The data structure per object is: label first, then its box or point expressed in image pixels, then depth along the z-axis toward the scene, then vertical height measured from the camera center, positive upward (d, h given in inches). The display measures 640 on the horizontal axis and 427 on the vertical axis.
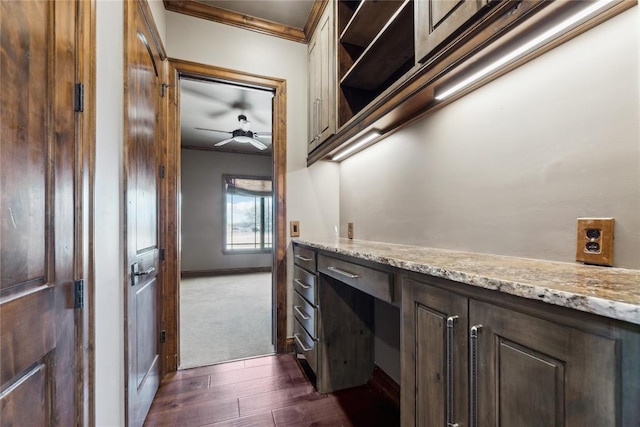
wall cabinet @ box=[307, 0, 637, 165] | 31.1 +23.3
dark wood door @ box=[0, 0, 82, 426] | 27.0 +0.2
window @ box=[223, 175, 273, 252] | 239.6 -0.7
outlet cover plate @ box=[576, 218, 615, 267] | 31.4 -3.6
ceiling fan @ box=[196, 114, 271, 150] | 163.0 +48.5
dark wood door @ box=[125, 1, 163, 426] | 52.0 +0.6
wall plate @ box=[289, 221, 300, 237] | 96.2 -5.7
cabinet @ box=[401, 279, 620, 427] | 19.3 -13.9
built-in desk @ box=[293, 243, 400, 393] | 70.4 -31.0
